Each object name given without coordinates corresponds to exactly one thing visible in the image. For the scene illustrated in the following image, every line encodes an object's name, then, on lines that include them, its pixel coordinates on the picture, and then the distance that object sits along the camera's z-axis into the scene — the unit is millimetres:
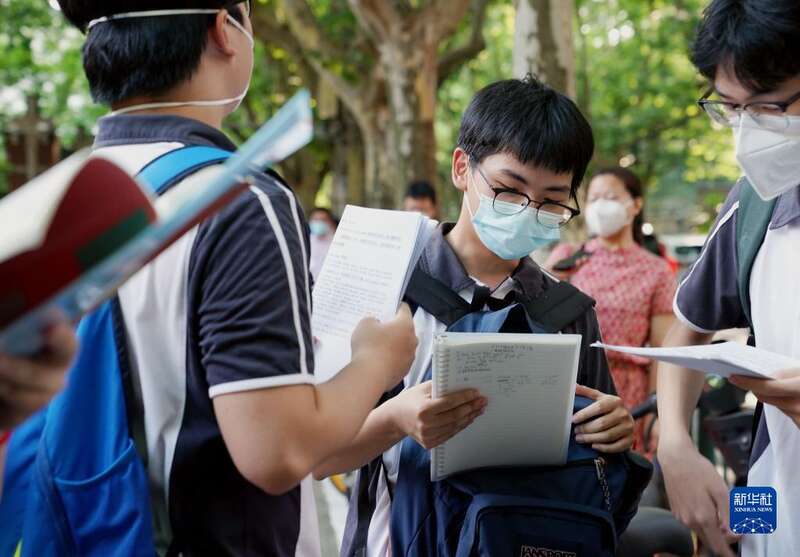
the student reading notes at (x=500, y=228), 2277
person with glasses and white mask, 2027
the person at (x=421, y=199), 8109
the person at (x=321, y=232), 10023
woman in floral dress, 4633
